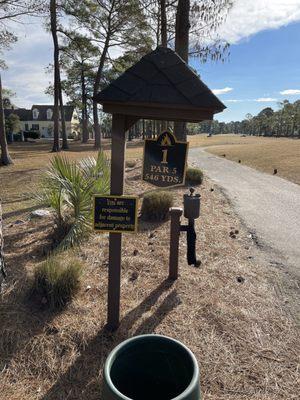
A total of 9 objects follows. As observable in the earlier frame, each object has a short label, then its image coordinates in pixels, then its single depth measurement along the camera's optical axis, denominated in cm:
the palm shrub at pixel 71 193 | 464
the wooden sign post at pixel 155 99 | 265
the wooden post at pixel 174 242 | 407
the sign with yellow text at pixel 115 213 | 299
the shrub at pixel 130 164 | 1430
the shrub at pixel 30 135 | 4694
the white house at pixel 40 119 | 6266
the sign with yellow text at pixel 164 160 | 303
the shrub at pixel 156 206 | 636
